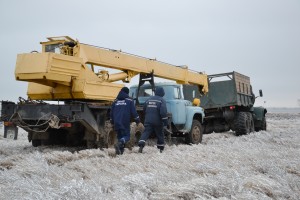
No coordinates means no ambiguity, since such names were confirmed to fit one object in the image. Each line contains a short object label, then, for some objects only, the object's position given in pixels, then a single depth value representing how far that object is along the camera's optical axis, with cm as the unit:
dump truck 1382
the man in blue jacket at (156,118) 775
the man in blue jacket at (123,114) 734
